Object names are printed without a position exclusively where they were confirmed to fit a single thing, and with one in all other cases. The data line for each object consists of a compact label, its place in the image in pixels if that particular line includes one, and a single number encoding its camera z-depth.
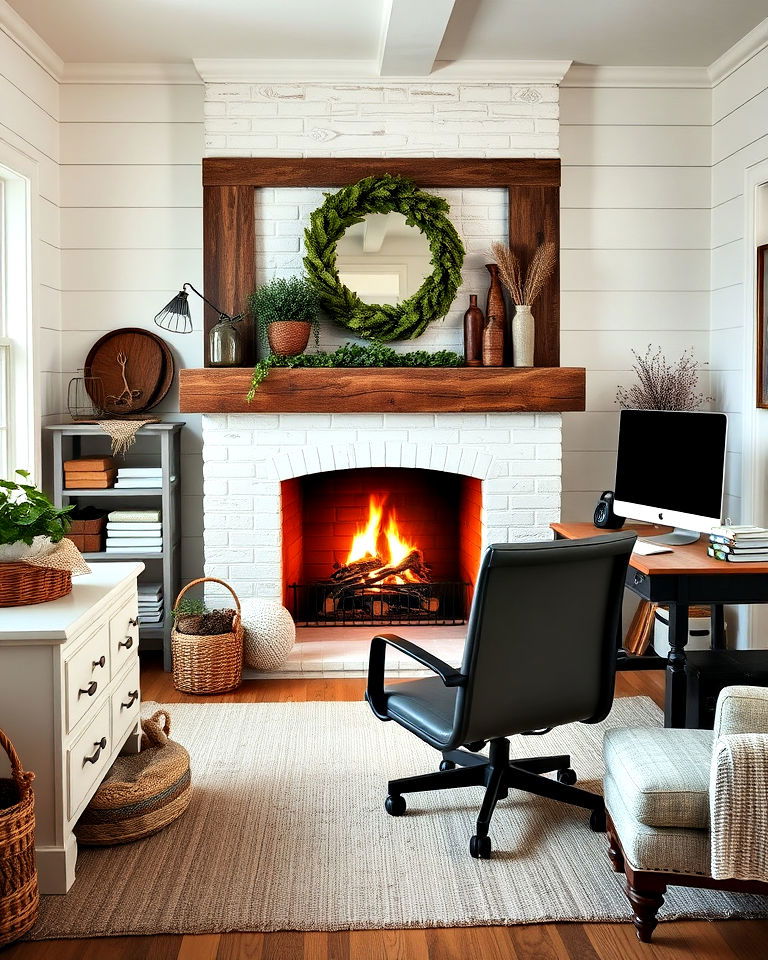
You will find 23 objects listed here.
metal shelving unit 4.41
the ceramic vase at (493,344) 4.46
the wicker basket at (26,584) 2.49
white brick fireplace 4.45
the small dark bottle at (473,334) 4.48
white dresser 2.30
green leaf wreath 4.41
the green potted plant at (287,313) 4.33
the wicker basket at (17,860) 2.10
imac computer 3.37
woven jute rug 2.32
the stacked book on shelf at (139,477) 4.46
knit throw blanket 1.97
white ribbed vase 4.44
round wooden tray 4.69
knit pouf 4.27
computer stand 3.57
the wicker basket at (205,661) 4.11
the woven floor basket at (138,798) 2.65
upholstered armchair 1.98
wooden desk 2.98
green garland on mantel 4.34
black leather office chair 2.47
